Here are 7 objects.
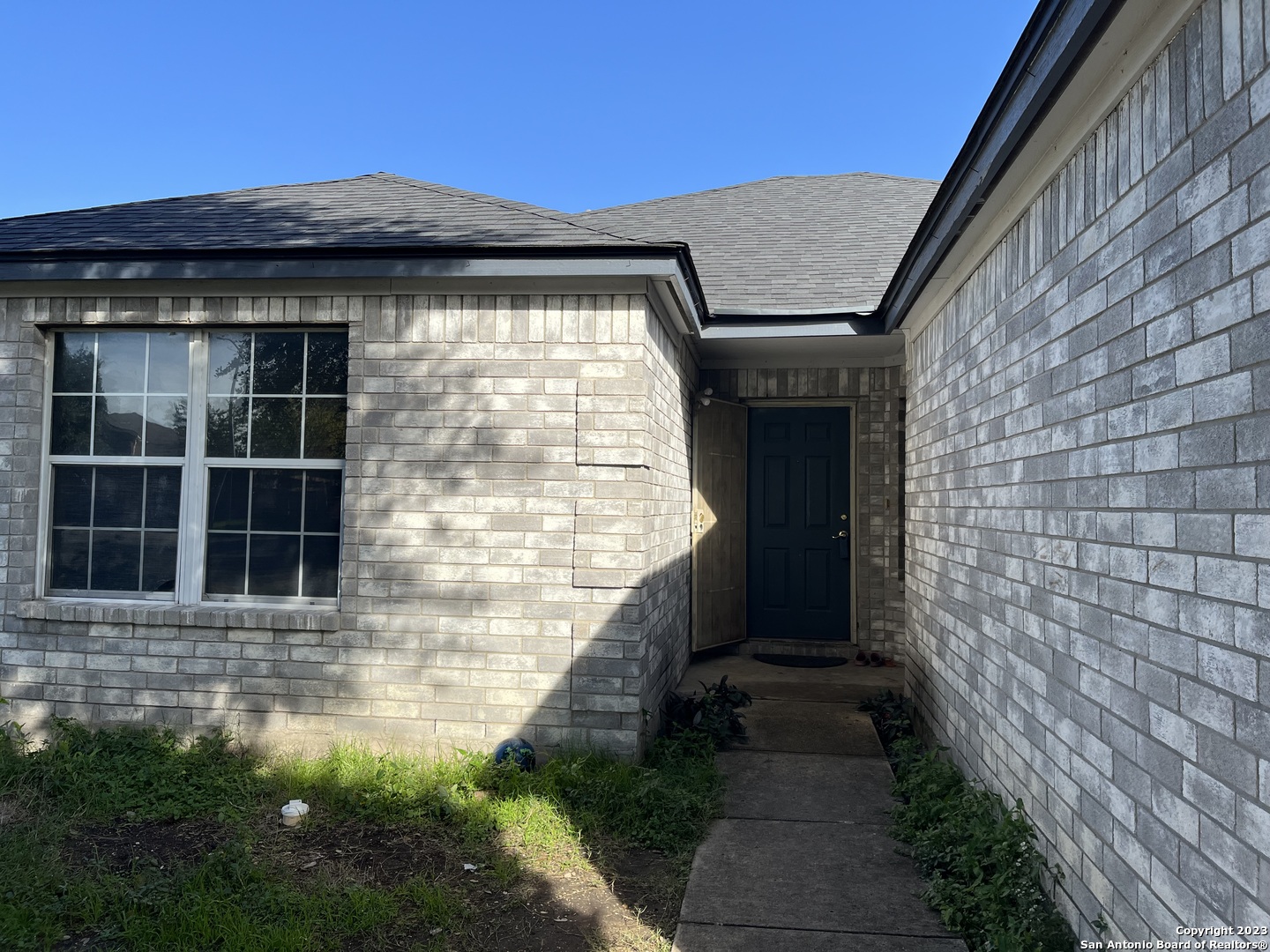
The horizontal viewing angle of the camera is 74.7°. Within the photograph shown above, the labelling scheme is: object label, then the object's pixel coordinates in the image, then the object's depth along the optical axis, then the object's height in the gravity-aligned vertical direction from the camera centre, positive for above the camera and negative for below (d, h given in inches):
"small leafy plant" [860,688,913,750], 224.5 -58.4
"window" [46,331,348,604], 203.2 +7.2
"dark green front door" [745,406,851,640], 317.4 -7.3
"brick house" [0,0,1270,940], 82.6 +8.9
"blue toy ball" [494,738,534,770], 181.8 -55.7
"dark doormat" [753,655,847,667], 303.6 -57.7
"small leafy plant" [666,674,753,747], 217.3 -56.7
